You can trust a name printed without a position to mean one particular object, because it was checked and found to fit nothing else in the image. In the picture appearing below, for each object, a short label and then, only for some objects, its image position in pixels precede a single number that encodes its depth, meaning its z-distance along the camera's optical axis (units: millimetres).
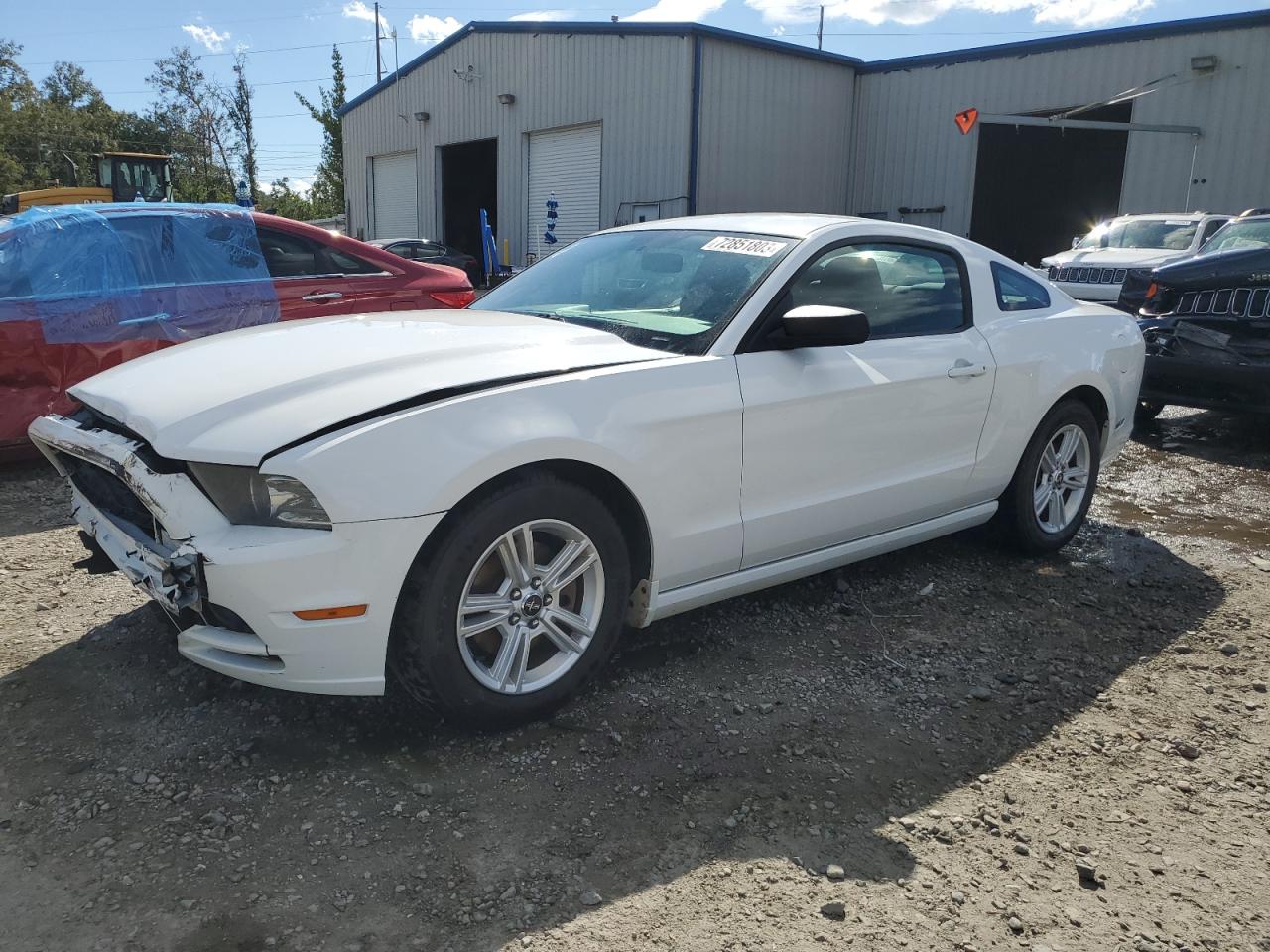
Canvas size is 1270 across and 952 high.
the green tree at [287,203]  56500
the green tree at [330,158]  51219
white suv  11867
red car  5641
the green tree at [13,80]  65562
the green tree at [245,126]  55969
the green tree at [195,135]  57031
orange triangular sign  17812
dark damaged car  6801
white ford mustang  2580
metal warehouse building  17125
